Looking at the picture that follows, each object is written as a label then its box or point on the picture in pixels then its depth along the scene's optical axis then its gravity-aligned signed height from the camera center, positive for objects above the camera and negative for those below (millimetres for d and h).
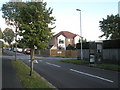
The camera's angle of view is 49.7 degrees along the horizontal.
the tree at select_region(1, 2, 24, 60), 16605 +4978
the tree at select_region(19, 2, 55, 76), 7810 +1406
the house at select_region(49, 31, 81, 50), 48929 +3766
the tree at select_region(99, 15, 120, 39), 27417 +4943
